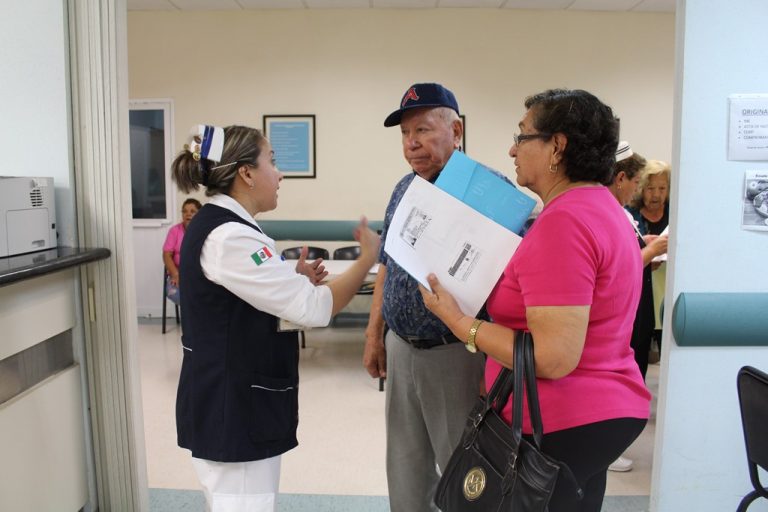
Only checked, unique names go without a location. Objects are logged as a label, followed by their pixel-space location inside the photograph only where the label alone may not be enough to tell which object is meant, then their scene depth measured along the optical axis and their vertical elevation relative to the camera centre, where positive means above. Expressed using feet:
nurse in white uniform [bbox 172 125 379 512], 4.63 -1.05
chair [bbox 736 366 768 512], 4.35 -1.71
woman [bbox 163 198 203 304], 16.72 -1.28
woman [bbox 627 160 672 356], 10.85 +0.04
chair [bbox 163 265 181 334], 17.53 -3.06
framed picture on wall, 18.65 +2.08
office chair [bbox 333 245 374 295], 18.07 -1.60
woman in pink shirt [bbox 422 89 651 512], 3.57 -0.63
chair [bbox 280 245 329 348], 17.31 -1.54
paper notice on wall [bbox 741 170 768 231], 5.87 +0.02
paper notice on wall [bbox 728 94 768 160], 5.77 +0.78
